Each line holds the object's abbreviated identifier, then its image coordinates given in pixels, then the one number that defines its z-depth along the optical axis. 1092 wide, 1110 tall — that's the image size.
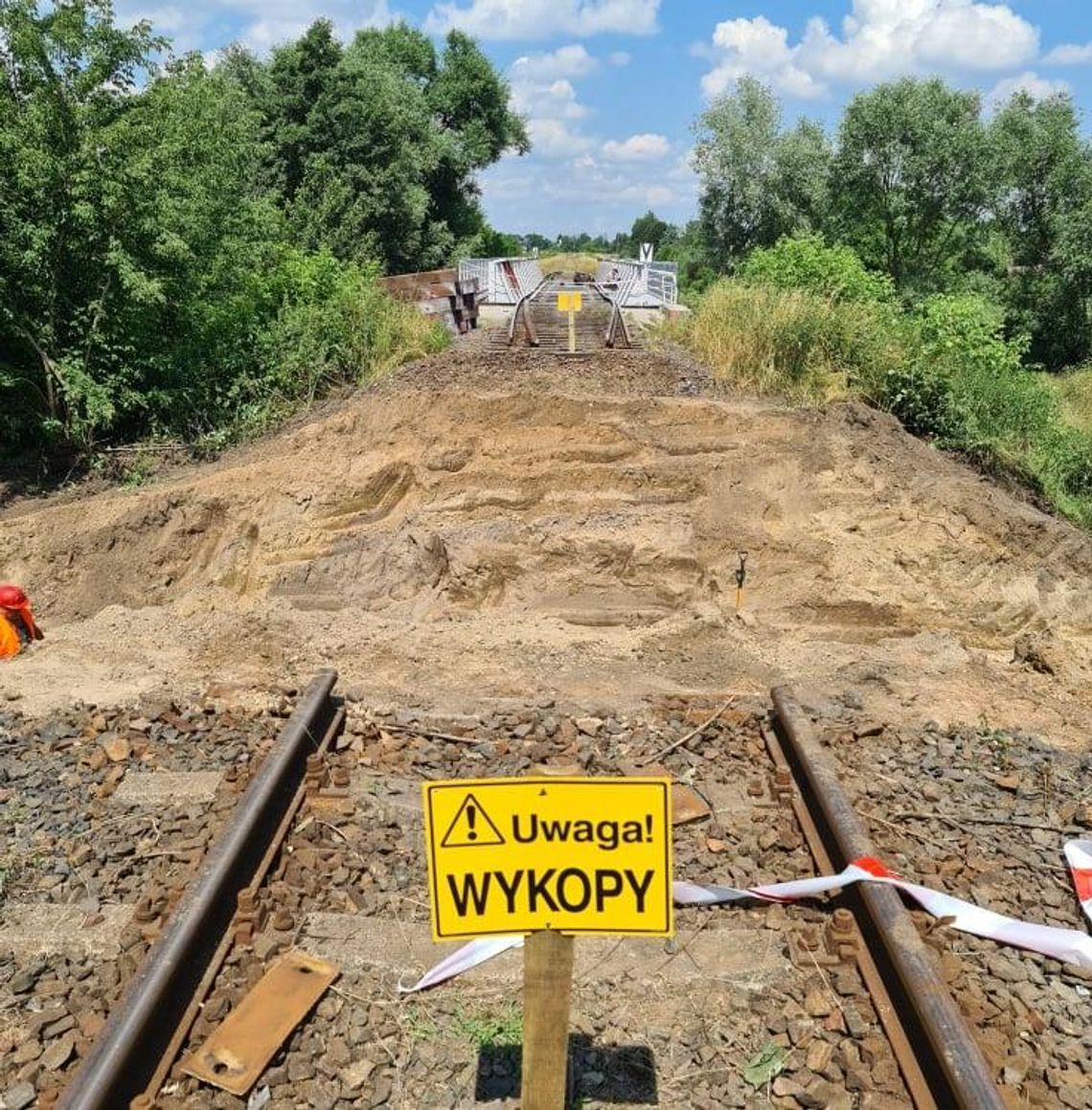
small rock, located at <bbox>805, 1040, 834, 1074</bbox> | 3.17
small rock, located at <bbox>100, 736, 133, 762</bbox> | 5.15
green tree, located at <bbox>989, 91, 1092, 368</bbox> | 28.20
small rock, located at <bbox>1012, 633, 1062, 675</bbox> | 6.75
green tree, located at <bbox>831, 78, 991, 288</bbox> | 28.75
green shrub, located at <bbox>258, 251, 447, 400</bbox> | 11.19
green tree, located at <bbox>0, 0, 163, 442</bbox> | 8.77
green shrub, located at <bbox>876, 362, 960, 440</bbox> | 10.73
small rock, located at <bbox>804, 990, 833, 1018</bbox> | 3.40
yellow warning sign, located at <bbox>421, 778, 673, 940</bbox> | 2.49
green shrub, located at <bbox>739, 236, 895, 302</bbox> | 13.57
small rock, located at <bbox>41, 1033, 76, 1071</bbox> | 3.11
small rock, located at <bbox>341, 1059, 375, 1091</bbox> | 3.12
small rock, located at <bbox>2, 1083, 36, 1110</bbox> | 2.97
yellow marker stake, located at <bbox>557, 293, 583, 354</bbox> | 13.18
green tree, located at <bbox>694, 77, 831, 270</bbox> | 32.84
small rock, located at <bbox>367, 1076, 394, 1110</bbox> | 3.04
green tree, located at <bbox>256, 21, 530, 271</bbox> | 25.41
